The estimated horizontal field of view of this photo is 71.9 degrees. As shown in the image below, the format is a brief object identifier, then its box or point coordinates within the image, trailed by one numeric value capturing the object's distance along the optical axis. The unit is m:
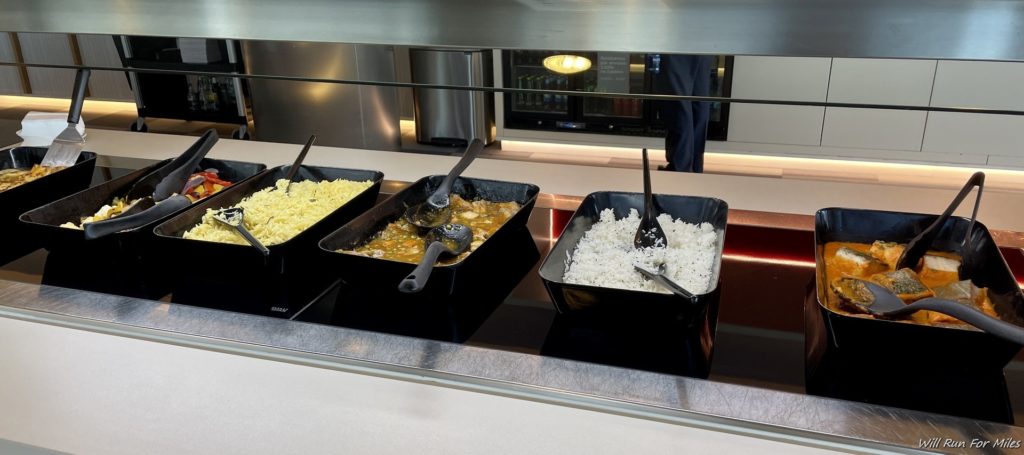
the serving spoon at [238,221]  0.90
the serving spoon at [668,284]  0.76
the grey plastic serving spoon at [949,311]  0.65
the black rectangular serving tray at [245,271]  0.92
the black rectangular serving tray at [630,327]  0.79
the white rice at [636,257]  0.85
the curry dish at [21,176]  1.24
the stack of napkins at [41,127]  1.59
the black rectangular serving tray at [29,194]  1.12
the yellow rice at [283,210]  0.99
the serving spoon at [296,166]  1.19
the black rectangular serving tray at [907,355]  0.70
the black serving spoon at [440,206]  1.06
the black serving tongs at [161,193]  0.97
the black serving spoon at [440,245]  0.78
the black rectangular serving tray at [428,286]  0.87
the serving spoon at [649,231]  0.95
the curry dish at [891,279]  0.77
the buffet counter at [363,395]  0.72
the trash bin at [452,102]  4.12
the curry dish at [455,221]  0.97
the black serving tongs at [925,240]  0.86
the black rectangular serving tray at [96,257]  0.99
